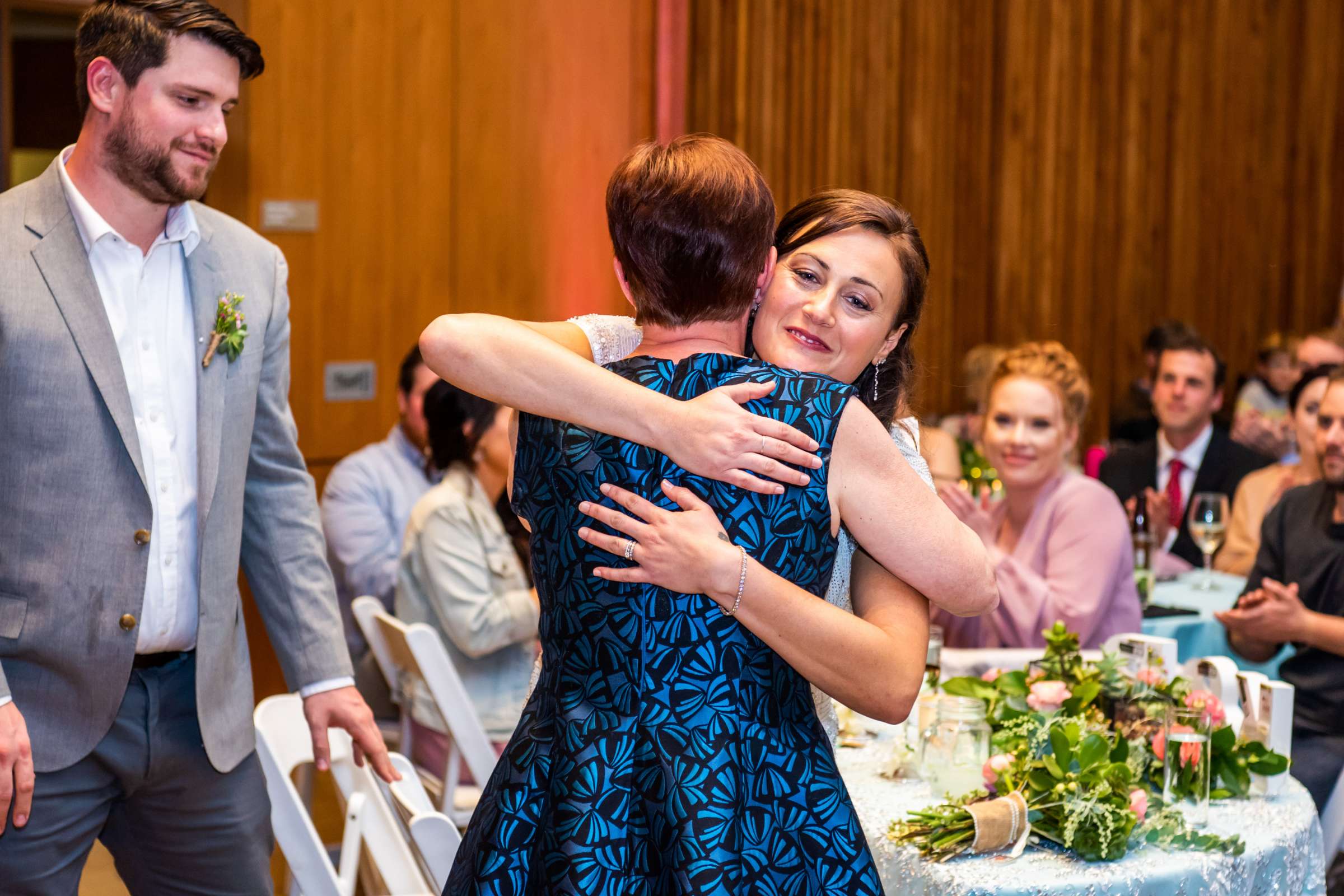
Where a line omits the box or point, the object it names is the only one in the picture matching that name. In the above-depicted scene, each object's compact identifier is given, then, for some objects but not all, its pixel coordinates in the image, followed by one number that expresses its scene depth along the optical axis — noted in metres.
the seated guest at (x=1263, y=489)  4.99
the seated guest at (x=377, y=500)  4.74
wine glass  4.59
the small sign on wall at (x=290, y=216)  5.58
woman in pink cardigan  3.78
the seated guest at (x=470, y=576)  3.81
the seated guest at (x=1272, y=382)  7.68
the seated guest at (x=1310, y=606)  3.65
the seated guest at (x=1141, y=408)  7.24
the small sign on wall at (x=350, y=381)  5.77
